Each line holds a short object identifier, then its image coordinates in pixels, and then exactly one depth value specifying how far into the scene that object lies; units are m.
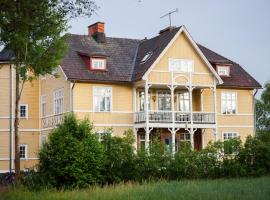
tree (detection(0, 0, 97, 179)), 18.39
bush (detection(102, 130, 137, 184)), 25.84
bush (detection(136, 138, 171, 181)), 26.85
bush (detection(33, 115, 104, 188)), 23.94
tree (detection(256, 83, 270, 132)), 70.06
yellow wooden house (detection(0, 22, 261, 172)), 38.81
